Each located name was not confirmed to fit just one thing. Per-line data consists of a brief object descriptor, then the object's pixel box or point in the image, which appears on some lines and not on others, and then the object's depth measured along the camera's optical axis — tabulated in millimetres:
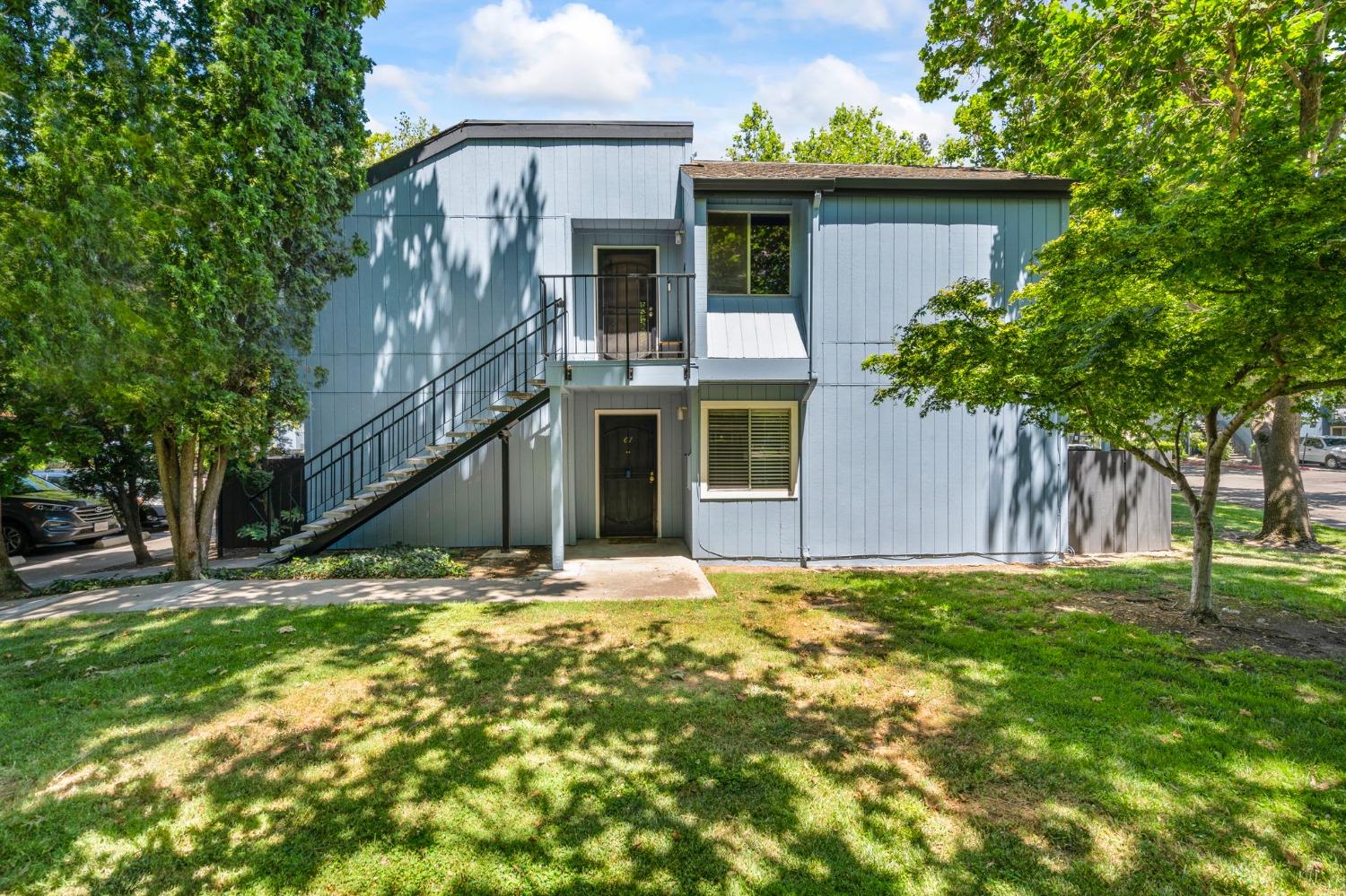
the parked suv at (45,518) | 9914
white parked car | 25219
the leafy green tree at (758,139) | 22359
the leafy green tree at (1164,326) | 3930
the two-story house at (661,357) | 8055
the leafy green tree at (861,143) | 22375
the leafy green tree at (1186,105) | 4035
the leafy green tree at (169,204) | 5707
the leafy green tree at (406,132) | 25109
